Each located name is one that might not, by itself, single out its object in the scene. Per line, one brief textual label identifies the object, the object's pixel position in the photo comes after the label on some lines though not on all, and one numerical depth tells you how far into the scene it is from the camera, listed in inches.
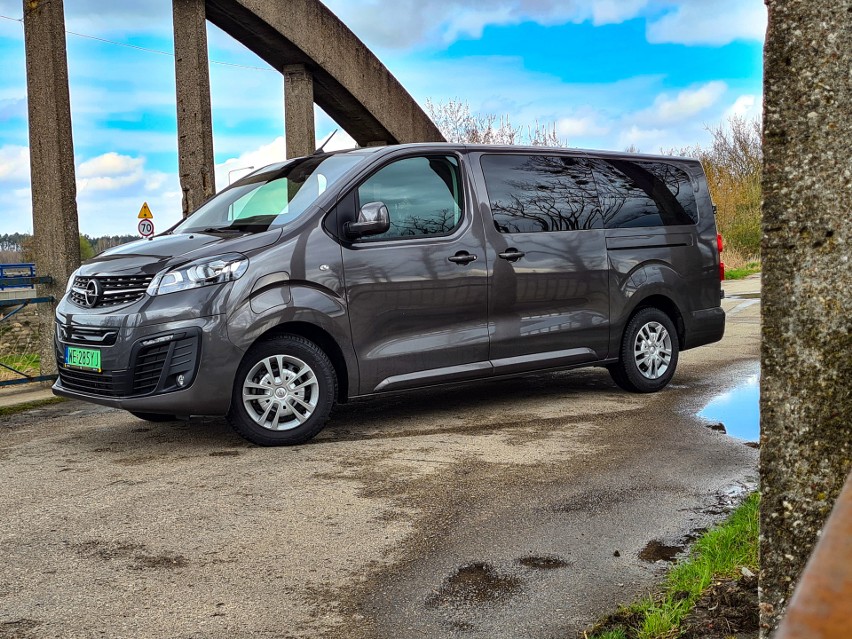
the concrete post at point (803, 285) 89.3
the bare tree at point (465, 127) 1214.3
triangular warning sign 1294.3
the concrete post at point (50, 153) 371.9
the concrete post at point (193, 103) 459.8
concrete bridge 374.3
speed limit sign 1283.2
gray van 228.4
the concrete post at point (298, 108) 561.3
